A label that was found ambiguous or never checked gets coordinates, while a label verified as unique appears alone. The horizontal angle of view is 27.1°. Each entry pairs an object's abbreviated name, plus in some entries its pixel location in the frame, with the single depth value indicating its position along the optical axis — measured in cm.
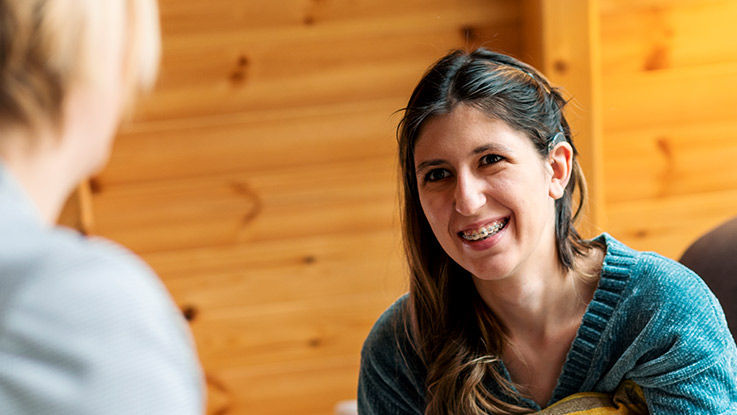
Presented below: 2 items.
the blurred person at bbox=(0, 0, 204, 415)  88
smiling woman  156
